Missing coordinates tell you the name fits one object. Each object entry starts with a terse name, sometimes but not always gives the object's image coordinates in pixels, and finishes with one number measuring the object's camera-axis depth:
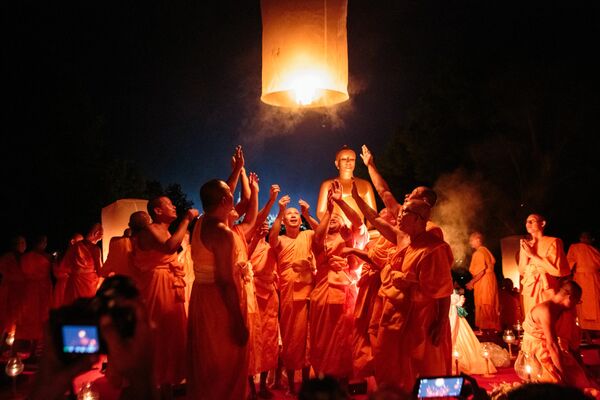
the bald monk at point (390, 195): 6.13
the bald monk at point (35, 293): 11.10
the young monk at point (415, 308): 5.38
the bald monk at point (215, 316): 4.93
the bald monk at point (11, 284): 11.19
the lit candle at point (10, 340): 6.89
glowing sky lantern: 5.72
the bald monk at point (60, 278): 10.77
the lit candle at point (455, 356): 6.80
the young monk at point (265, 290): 7.14
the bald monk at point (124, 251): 6.25
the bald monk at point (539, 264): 7.91
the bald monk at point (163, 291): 6.05
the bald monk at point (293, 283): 7.30
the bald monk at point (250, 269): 6.26
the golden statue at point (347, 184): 8.11
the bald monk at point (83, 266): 10.39
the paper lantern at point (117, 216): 8.92
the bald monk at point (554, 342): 6.14
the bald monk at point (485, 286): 12.57
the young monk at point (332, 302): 7.07
